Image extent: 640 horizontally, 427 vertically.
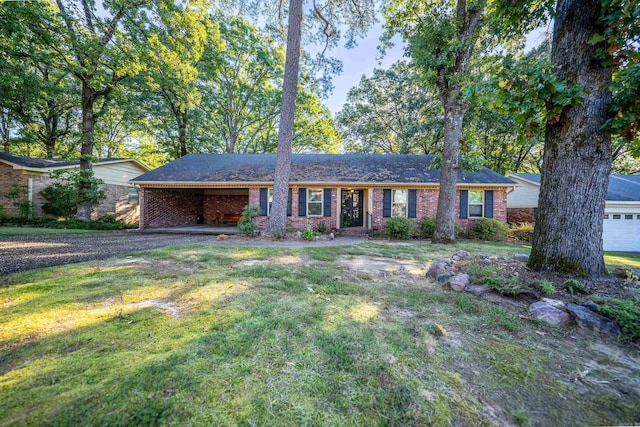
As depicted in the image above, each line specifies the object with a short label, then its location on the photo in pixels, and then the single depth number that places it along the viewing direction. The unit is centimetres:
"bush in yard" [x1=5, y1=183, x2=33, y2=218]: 1125
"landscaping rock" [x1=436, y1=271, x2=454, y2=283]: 357
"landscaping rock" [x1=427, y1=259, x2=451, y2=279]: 382
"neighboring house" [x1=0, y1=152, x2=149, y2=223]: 1148
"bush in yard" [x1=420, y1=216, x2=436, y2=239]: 991
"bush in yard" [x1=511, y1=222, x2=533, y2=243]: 988
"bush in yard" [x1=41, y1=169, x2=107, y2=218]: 1144
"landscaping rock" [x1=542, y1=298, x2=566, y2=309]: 252
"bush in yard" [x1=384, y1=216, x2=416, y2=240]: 955
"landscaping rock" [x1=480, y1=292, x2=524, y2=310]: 277
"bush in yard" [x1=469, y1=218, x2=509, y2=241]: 976
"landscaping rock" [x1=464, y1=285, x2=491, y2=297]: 311
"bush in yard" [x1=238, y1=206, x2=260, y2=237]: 873
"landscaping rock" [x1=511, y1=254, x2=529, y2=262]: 431
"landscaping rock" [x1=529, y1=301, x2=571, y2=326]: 238
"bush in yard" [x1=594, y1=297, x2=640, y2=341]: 210
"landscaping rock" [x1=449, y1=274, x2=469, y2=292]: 329
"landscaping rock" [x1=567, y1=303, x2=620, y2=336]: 220
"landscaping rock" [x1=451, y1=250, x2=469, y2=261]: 471
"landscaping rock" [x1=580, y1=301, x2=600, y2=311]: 238
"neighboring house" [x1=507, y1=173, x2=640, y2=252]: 1014
